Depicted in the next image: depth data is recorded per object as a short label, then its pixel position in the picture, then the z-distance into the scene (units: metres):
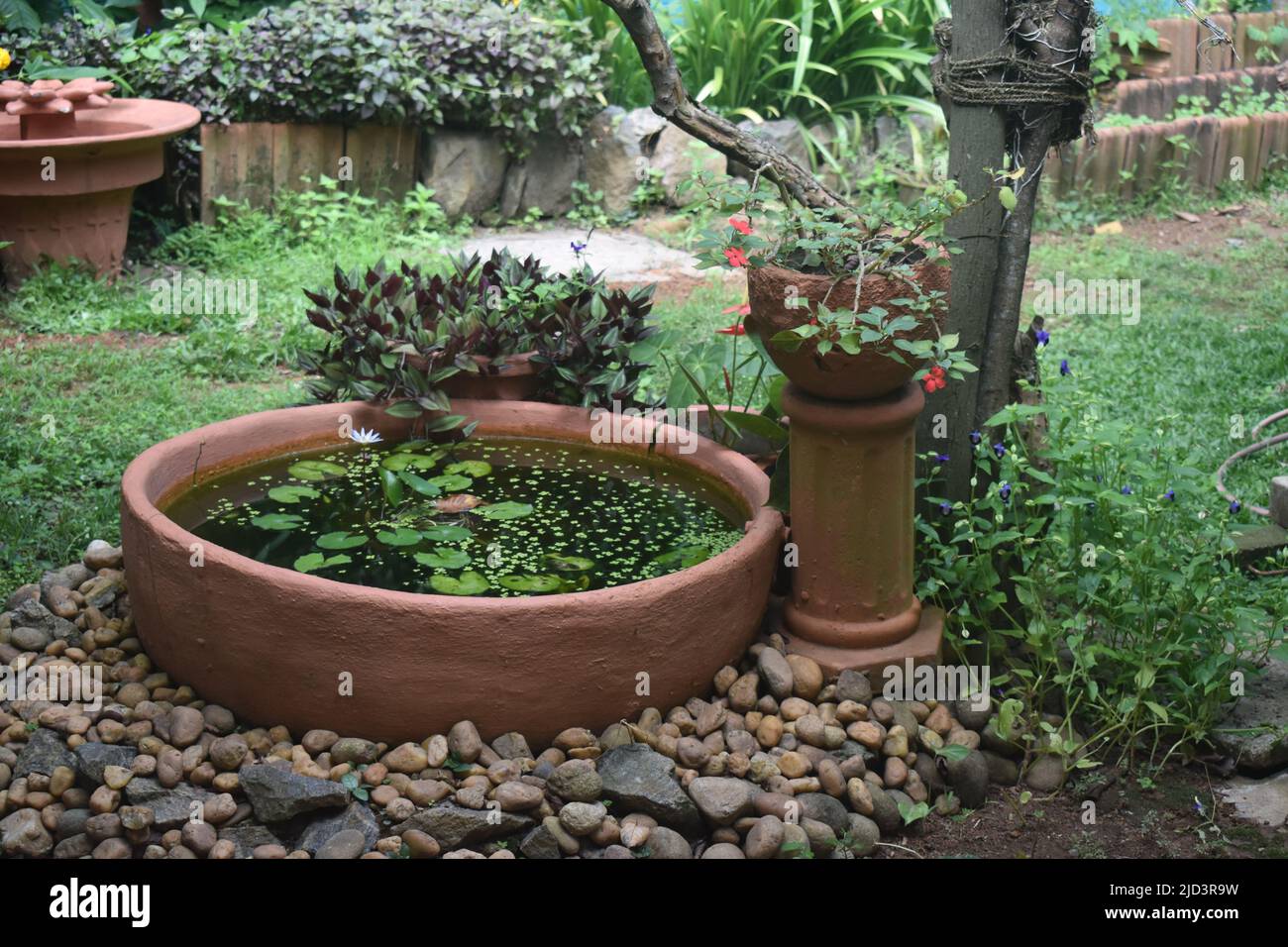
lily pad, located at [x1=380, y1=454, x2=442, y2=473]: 4.23
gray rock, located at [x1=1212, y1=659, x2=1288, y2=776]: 3.49
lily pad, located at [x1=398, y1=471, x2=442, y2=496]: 4.05
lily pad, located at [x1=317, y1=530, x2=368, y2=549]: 3.83
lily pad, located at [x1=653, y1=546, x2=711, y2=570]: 3.75
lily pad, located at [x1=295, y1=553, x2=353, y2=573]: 3.71
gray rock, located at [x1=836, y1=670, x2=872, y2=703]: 3.54
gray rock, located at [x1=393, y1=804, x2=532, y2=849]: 3.08
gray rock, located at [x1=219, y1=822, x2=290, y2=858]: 3.08
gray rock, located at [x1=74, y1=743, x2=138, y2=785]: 3.24
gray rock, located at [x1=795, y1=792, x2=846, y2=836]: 3.23
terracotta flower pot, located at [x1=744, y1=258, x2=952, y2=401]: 3.34
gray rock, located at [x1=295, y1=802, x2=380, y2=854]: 3.08
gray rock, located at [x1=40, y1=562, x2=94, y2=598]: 4.10
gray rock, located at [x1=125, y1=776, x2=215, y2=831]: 3.12
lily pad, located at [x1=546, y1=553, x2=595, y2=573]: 3.75
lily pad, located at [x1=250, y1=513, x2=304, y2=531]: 3.93
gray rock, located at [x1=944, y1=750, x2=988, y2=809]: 3.43
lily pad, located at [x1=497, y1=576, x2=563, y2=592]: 3.61
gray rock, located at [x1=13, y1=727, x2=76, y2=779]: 3.29
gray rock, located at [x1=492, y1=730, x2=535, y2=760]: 3.27
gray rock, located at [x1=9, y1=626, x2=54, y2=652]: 3.83
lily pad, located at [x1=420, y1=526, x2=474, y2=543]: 3.88
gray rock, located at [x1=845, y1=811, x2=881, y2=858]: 3.22
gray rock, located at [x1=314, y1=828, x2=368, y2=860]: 3.02
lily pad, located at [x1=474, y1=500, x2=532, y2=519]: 4.01
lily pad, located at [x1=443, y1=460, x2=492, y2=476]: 4.26
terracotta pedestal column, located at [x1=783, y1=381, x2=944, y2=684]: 3.49
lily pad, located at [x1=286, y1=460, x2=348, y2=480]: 4.21
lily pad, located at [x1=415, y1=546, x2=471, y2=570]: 3.74
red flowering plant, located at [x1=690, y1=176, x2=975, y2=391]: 3.28
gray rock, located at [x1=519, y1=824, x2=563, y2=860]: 3.08
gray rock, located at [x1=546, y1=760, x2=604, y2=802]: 3.16
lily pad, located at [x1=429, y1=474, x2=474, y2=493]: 4.15
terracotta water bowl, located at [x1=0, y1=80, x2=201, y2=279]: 6.58
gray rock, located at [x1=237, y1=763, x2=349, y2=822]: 3.10
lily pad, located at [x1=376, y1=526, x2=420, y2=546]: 3.84
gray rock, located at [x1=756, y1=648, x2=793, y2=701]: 3.52
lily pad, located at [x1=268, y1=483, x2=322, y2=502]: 4.08
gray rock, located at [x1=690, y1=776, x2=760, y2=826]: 3.17
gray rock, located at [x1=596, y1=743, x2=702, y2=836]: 3.15
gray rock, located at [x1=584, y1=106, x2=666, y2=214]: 8.38
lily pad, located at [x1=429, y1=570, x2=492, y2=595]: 3.60
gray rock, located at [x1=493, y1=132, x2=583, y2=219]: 8.28
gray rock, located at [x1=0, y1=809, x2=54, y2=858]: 3.09
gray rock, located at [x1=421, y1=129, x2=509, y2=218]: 8.02
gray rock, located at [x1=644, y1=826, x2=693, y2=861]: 3.09
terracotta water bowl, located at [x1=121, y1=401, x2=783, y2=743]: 3.20
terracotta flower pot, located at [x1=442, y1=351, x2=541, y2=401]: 4.51
